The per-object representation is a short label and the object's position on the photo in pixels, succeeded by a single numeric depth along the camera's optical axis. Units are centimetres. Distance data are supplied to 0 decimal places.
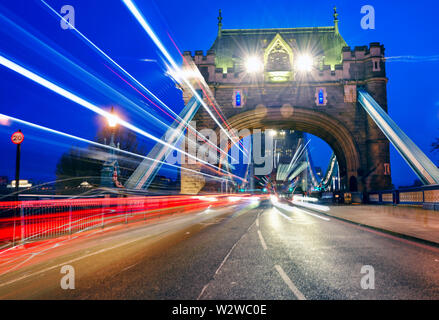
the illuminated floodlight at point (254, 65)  3041
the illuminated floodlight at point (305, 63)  2994
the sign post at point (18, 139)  1090
